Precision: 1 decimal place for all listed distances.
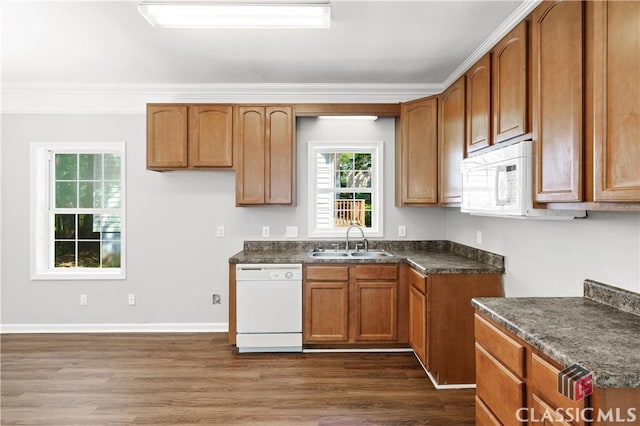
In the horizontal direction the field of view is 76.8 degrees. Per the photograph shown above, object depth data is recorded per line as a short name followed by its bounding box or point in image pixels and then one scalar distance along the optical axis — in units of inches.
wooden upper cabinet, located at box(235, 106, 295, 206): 154.7
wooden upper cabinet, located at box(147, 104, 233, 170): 154.8
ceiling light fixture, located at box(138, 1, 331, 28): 94.7
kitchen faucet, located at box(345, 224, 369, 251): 165.3
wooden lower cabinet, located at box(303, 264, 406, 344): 143.7
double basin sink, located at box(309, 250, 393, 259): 158.4
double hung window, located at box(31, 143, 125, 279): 169.8
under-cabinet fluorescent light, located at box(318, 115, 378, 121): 159.6
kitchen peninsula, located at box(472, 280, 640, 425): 48.2
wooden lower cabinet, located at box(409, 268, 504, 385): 117.3
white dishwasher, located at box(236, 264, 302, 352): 143.2
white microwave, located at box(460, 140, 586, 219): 82.8
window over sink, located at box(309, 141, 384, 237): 170.1
